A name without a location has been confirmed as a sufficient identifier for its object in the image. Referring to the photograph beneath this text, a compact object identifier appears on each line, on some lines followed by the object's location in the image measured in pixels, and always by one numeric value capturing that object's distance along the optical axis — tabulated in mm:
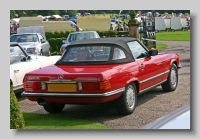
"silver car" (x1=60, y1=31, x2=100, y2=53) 15656
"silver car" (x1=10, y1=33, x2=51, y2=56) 14761
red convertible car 5918
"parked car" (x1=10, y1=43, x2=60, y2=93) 8055
